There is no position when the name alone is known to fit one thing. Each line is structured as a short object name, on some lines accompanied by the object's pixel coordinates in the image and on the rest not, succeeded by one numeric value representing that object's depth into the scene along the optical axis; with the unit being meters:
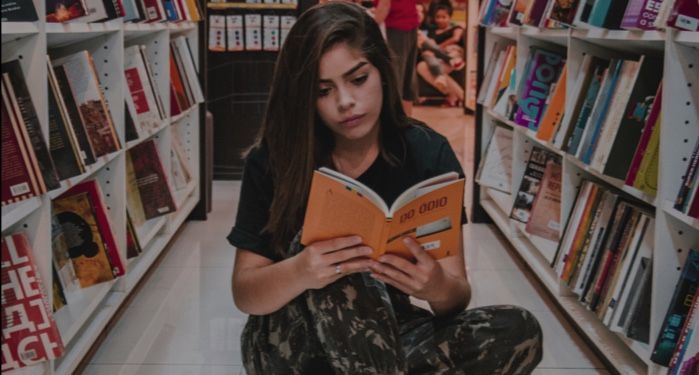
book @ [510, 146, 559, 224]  3.14
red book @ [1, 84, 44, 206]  1.59
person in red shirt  5.62
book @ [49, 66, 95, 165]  2.13
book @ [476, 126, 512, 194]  3.65
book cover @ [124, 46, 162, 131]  2.91
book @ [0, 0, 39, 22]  1.70
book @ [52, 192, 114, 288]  2.30
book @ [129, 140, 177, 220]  2.98
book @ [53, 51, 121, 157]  2.30
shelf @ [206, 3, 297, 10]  4.72
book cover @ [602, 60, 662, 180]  2.03
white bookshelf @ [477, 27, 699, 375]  1.77
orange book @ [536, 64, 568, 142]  2.76
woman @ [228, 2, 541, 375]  1.52
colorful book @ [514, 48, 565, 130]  3.14
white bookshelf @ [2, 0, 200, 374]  1.79
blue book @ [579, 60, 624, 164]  2.25
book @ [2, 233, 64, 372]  1.63
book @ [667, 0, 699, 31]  1.63
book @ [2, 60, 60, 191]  1.63
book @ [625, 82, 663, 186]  1.88
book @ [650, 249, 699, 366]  1.80
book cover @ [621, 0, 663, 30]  1.91
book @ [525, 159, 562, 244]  2.96
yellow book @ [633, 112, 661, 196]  1.88
